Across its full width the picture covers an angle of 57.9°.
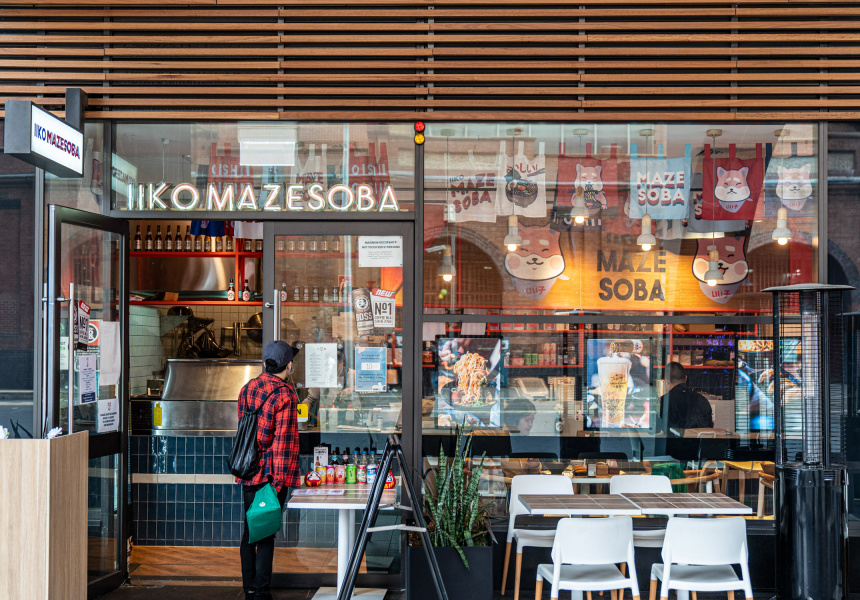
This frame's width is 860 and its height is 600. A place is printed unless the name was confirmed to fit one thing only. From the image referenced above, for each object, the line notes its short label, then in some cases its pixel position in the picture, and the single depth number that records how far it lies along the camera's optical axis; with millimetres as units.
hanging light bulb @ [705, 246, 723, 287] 5832
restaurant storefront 5820
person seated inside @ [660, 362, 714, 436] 5824
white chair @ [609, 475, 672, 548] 5562
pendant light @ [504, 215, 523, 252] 5840
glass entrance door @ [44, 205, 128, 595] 5070
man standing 5066
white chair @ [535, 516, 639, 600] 4301
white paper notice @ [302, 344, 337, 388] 5867
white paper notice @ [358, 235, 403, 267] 5836
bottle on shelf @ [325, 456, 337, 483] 5547
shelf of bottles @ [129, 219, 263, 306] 8695
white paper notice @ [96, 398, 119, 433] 5652
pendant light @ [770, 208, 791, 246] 5801
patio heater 4832
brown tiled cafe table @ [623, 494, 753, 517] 4836
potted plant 4398
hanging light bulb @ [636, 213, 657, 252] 5836
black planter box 4395
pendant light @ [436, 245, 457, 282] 5832
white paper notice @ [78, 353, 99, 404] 5434
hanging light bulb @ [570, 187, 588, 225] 5836
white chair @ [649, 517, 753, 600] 4359
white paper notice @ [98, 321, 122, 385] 5695
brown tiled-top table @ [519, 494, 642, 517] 4777
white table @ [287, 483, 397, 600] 4980
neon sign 5836
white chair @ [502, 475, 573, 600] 5266
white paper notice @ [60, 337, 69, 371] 5242
